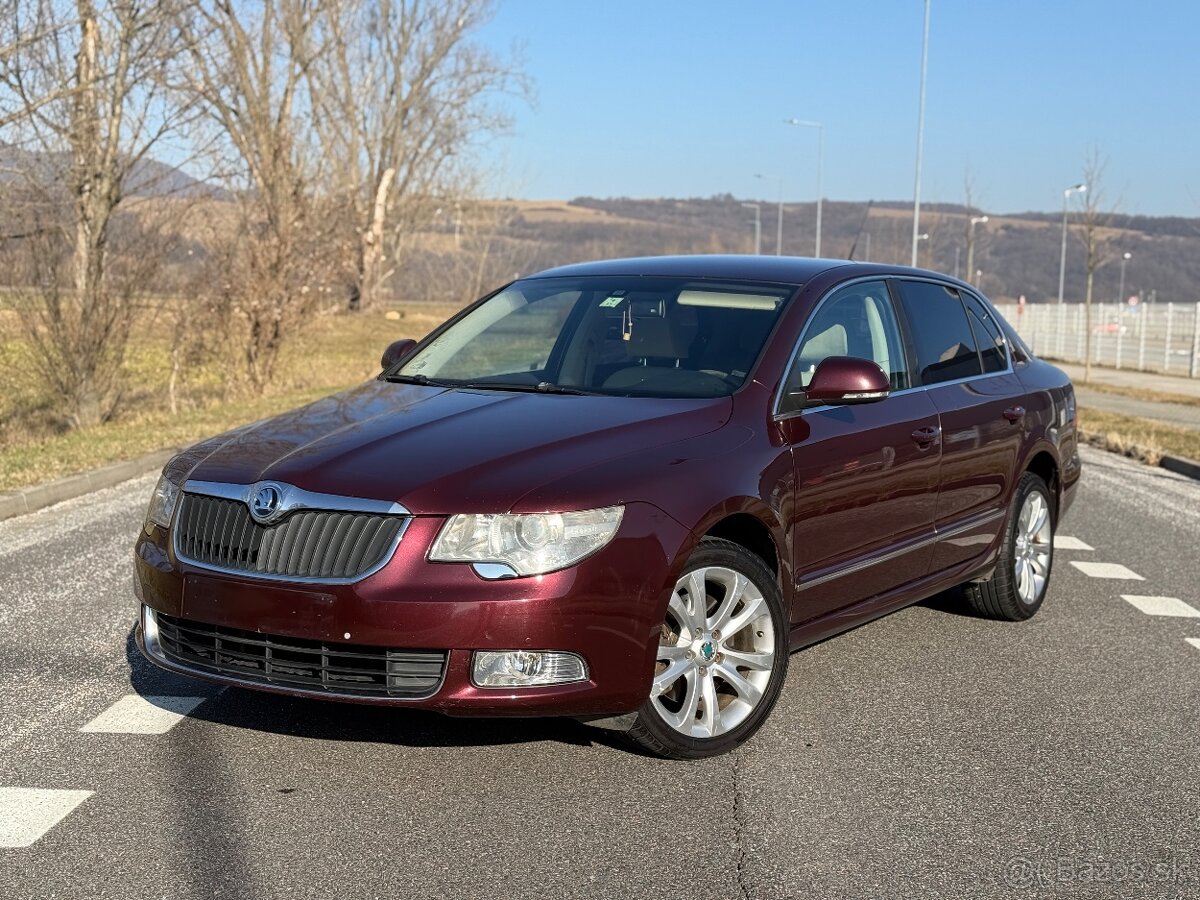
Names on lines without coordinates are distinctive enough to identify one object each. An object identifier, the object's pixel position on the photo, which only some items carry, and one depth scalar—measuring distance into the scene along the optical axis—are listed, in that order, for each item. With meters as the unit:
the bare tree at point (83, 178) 14.82
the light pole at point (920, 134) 38.59
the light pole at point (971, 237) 45.97
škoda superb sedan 4.22
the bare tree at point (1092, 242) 31.33
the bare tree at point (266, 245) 19.78
